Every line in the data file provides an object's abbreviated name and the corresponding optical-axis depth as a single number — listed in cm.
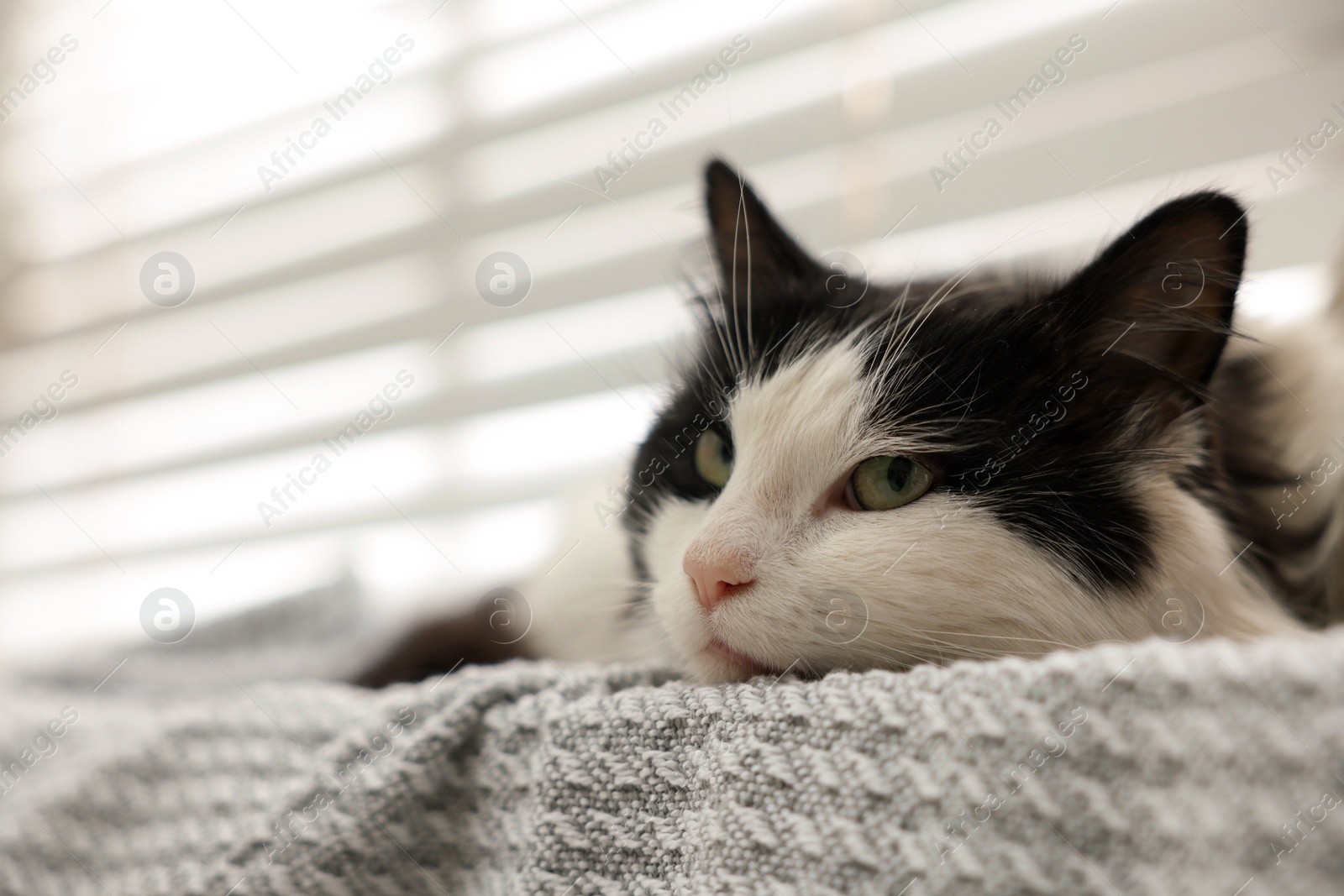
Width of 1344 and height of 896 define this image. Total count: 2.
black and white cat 41
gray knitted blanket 36
